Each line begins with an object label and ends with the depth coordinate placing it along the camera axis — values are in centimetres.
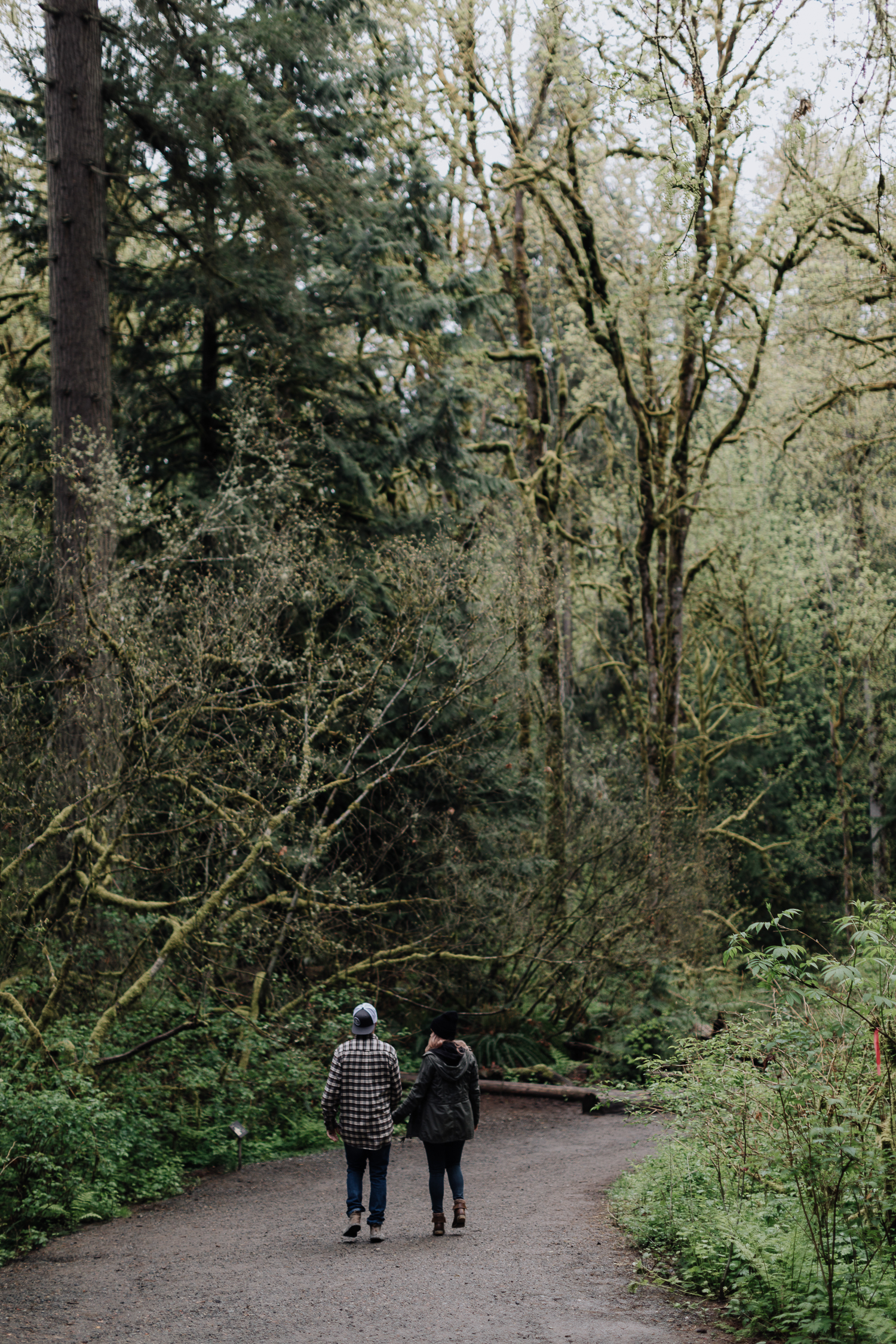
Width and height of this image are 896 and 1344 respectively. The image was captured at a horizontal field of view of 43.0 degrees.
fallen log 1309
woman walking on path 747
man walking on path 736
